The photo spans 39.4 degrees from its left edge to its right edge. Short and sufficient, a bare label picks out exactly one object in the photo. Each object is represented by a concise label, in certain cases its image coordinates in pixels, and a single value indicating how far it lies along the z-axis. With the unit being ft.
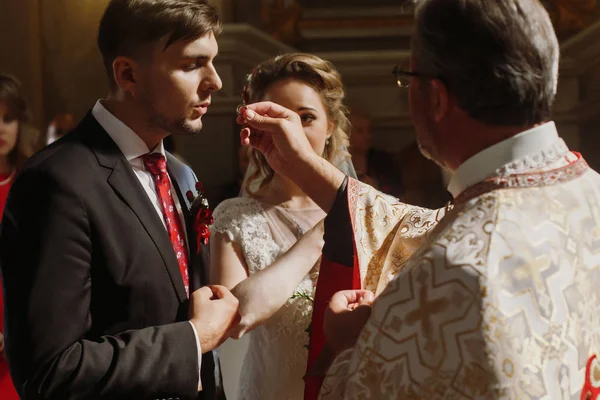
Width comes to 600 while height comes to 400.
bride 8.21
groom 5.84
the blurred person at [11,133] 12.33
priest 4.76
